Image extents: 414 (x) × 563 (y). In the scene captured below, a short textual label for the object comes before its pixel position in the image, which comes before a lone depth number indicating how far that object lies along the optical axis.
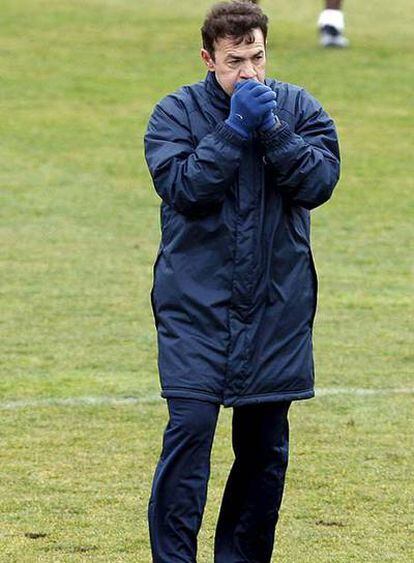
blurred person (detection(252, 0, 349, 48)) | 42.44
